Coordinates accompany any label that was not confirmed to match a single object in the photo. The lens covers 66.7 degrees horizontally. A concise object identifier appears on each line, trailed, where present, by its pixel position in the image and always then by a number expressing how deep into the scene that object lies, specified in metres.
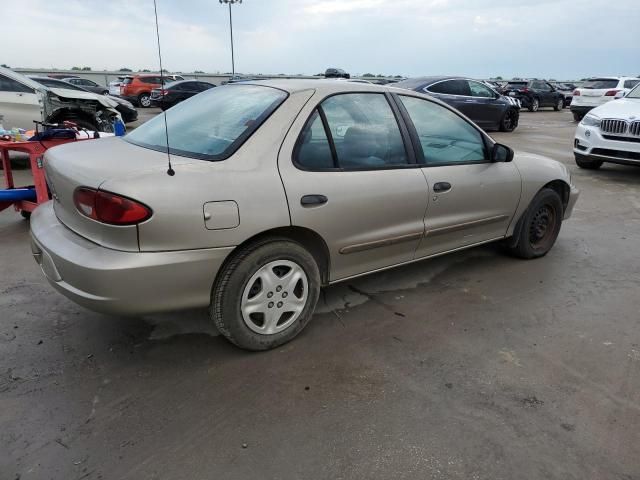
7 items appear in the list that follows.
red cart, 4.73
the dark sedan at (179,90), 19.70
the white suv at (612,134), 7.74
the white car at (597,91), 18.06
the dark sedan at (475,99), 12.74
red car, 23.38
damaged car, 8.27
